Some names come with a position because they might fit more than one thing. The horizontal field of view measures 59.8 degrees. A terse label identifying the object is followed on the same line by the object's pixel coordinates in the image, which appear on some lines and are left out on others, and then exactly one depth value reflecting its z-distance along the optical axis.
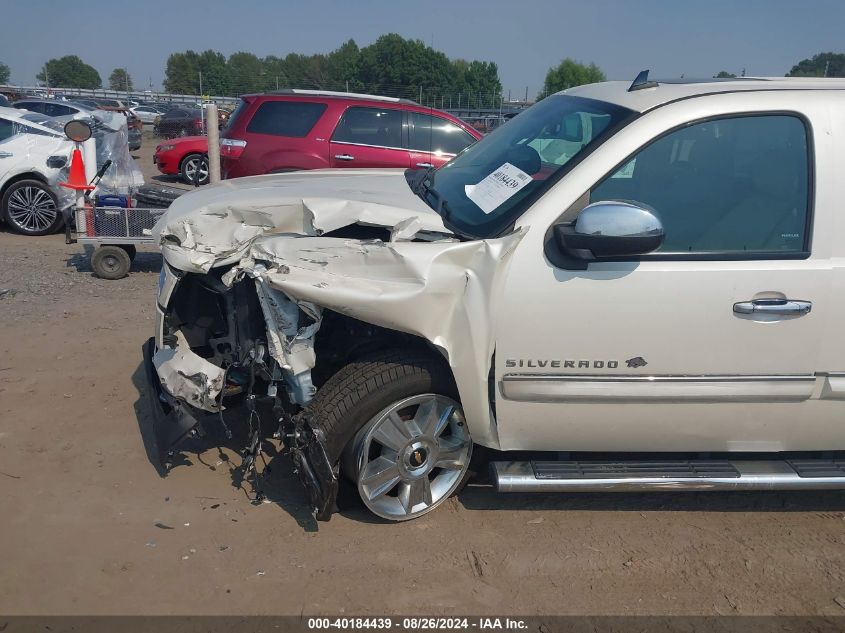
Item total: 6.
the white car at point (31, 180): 9.49
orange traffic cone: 7.73
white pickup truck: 3.03
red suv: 8.90
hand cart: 7.32
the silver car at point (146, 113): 40.41
